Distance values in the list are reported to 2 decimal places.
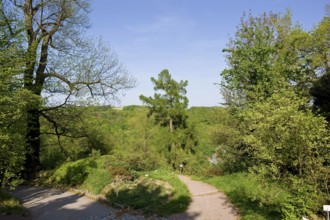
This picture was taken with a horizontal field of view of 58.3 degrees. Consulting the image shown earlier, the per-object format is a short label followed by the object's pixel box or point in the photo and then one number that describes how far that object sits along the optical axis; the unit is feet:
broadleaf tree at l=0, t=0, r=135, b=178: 63.21
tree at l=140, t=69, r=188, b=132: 103.76
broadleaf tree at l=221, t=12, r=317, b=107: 45.50
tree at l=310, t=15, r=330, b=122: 52.19
